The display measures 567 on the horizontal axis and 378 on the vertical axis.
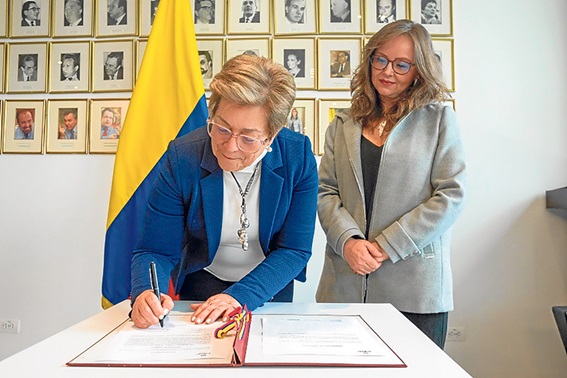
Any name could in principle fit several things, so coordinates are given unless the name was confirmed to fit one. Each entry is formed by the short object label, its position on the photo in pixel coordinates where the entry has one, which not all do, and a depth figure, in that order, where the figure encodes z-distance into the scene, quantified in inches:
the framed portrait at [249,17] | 107.5
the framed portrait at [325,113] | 105.7
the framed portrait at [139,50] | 109.7
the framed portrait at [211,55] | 108.0
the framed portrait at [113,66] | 110.0
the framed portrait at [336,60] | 106.3
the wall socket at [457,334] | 102.4
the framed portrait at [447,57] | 104.0
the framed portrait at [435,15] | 104.7
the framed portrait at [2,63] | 114.3
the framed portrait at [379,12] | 106.2
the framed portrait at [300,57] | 106.6
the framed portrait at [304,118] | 105.9
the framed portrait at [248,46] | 107.3
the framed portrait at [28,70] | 113.2
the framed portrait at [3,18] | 114.5
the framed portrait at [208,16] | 108.3
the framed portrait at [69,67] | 112.0
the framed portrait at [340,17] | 106.3
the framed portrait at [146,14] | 109.6
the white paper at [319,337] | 32.0
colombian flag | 95.5
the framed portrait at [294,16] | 106.8
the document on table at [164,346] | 30.3
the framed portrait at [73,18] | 112.3
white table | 28.0
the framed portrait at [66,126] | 110.7
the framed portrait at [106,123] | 109.6
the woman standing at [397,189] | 59.6
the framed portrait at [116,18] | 110.3
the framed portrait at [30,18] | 113.6
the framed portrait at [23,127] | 112.4
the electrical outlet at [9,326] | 110.8
